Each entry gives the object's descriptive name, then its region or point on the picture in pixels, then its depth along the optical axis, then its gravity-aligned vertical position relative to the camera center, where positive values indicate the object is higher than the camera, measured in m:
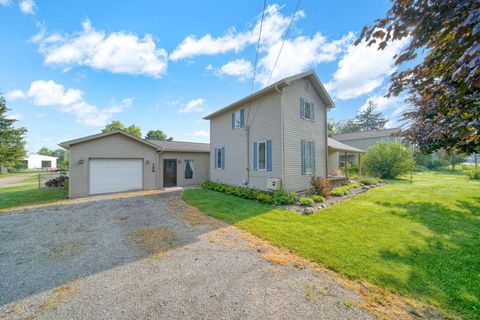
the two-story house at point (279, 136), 8.98 +1.54
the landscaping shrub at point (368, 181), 13.16 -1.29
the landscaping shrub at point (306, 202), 7.66 -1.58
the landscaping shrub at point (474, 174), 15.63 -1.03
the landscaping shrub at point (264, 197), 8.18 -1.50
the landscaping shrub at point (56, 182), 14.02 -1.27
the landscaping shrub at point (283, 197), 7.93 -1.44
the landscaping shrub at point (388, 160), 16.77 +0.26
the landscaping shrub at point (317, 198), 8.29 -1.56
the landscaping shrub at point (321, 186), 9.13 -1.12
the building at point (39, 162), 42.09 +0.91
